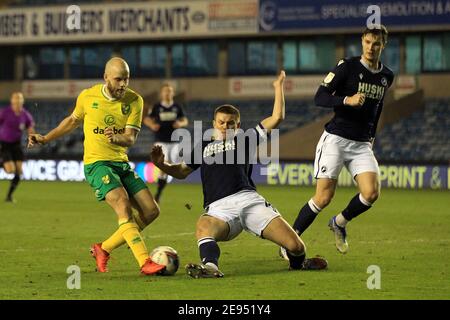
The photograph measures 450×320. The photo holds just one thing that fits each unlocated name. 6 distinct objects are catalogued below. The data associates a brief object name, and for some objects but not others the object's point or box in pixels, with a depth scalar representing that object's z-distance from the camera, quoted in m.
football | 11.08
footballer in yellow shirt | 11.52
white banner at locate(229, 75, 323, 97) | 41.84
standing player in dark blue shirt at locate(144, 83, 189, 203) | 23.28
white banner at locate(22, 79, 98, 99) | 46.88
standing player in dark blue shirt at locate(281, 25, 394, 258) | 12.71
